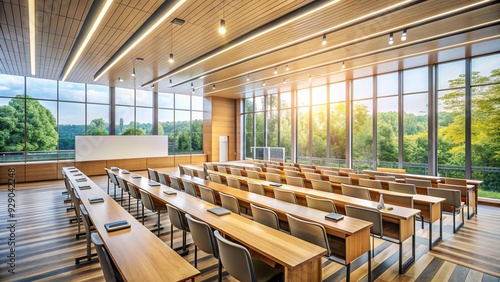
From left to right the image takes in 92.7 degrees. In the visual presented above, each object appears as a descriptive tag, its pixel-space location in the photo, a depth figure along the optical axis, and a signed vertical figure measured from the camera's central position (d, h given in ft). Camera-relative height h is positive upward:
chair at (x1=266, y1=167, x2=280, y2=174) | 22.94 -2.96
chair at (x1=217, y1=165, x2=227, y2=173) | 25.62 -3.11
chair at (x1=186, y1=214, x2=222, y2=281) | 7.79 -3.27
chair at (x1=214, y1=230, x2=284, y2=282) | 6.05 -3.41
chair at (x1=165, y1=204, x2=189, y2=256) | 9.67 -3.29
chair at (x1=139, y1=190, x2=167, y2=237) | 12.63 -3.44
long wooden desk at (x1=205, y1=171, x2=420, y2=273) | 9.41 -3.00
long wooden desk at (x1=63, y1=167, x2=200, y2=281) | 5.29 -2.95
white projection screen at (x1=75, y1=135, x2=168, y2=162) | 34.60 -1.07
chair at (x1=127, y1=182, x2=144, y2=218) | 15.14 -3.29
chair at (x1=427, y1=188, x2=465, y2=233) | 13.87 -3.29
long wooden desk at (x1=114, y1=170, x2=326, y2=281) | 5.87 -2.92
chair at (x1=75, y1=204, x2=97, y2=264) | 9.24 -3.59
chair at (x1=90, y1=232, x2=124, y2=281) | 5.65 -2.94
